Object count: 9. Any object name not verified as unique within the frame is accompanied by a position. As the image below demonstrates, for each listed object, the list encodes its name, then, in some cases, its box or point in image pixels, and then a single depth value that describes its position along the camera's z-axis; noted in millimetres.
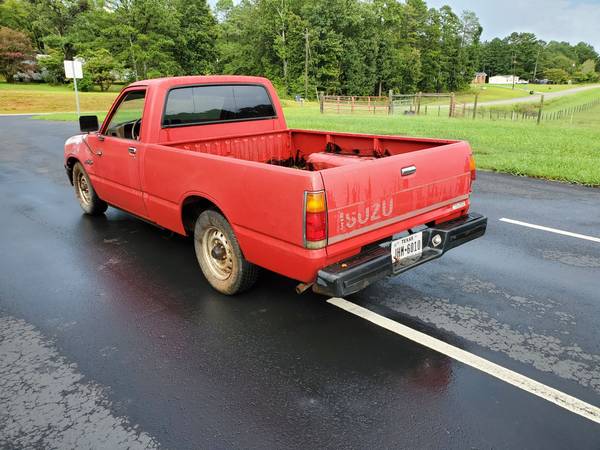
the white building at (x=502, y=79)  149750
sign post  24750
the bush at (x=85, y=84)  48625
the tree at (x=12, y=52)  52031
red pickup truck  3188
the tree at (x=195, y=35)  64938
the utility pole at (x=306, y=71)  59969
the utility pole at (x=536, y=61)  142950
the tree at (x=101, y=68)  48906
